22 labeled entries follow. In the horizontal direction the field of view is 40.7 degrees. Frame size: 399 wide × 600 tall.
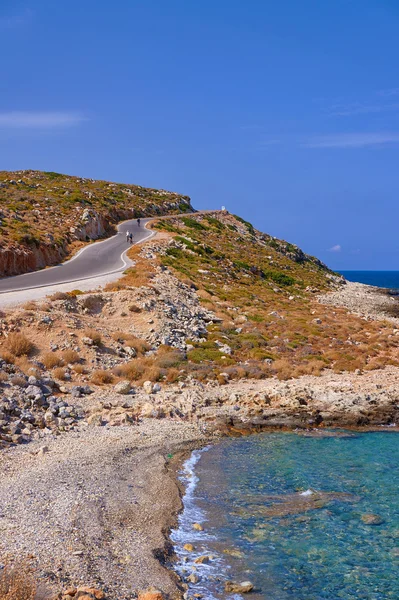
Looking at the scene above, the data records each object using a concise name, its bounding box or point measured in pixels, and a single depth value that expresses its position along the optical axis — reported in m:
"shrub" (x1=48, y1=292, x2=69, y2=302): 27.02
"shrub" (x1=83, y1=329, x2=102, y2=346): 24.33
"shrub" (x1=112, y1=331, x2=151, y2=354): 25.28
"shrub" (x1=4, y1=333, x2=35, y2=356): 21.48
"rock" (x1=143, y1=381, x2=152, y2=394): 20.81
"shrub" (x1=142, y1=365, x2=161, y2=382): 22.12
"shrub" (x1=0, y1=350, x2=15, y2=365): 20.45
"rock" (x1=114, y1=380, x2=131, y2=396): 20.44
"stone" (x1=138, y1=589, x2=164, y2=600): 8.12
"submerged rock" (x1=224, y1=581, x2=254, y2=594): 8.87
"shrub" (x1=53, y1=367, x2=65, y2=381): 20.77
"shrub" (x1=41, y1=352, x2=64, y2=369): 21.48
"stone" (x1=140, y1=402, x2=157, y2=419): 18.44
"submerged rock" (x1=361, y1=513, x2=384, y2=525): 11.57
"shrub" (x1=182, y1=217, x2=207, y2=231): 74.62
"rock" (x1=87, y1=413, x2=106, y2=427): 17.02
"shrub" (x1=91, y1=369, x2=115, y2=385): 21.31
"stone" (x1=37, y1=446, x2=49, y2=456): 13.83
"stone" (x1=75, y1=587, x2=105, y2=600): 7.85
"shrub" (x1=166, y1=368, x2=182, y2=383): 22.44
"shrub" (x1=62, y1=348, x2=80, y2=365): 22.20
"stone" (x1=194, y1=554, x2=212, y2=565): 9.74
